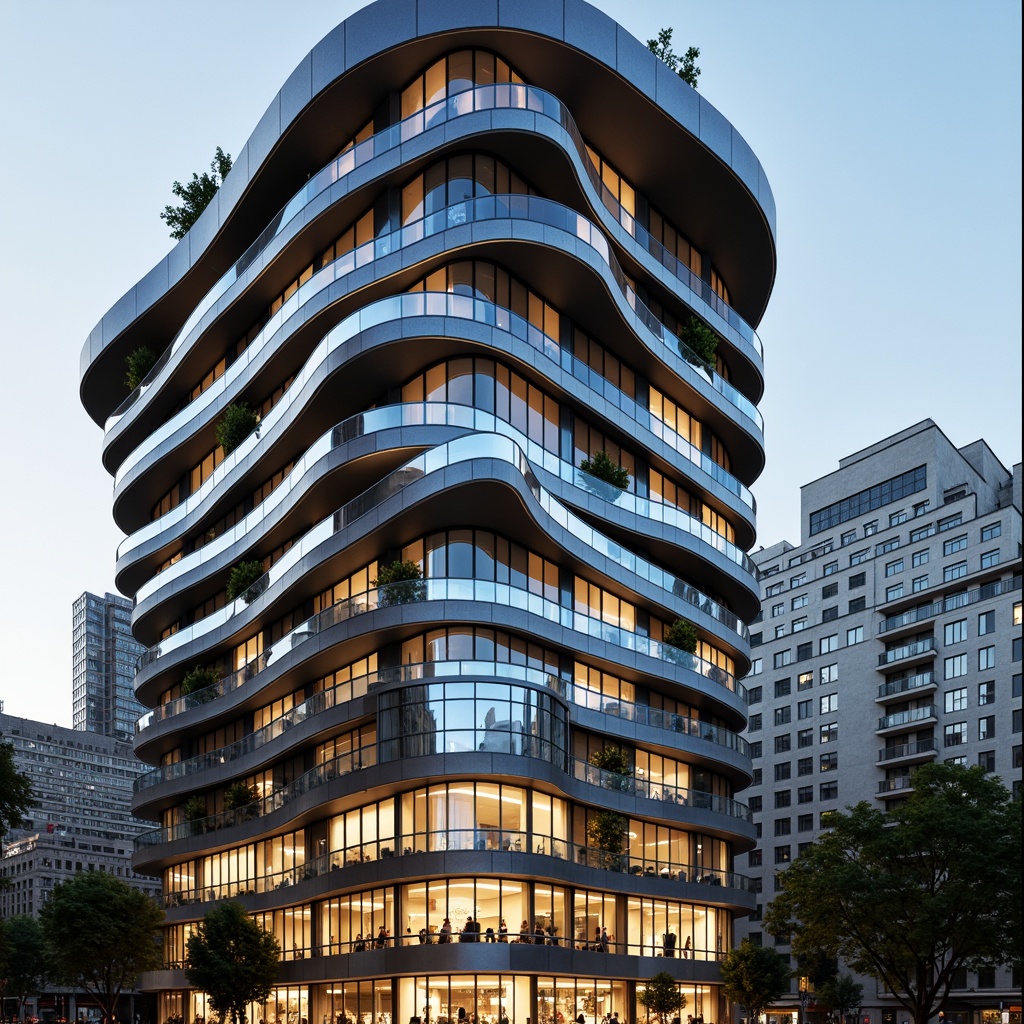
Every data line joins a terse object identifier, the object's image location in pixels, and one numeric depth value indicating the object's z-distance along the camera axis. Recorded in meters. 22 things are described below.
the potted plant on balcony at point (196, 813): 63.38
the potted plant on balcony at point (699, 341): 61.75
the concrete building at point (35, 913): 173.25
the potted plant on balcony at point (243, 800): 58.19
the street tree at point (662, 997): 50.09
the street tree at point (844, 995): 91.88
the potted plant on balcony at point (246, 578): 59.47
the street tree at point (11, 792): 42.88
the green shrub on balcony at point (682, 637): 58.41
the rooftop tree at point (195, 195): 73.62
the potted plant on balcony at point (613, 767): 52.47
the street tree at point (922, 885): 47.38
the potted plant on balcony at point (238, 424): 61.16
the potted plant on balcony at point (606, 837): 51.31
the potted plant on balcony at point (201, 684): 63.84
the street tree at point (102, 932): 60.66
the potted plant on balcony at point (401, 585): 47.09
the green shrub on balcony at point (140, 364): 73.56
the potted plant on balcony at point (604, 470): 54.62
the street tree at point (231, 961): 48.44
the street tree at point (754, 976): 53.44
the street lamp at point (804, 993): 82.57
